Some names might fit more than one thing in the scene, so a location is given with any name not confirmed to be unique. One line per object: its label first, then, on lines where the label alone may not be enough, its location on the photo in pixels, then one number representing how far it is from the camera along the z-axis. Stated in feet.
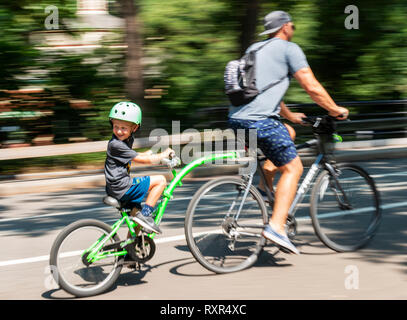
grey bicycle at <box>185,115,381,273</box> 16.89
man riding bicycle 16.84
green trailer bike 15.29
